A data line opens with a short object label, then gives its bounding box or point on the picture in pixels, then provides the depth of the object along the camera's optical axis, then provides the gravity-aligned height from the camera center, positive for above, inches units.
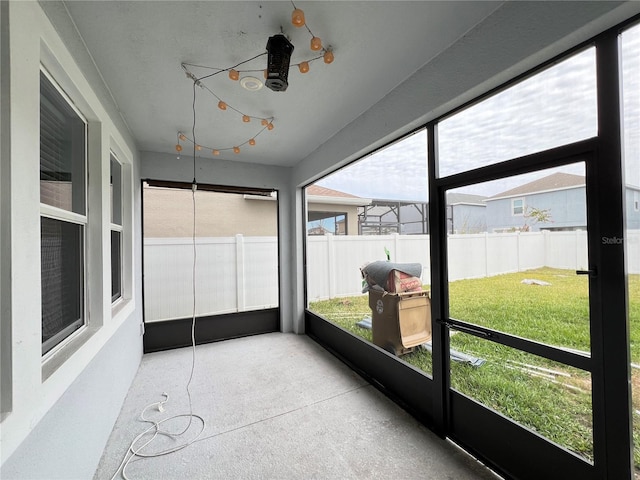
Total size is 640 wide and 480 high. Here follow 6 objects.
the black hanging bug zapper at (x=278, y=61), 55.3 +37.6
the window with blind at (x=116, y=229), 95.3 +5.5
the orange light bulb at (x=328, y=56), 62.4 +43.0
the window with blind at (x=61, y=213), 50.3 +6.5
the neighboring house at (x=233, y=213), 137.3 +16.6
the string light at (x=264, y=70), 50.1 +44.9
